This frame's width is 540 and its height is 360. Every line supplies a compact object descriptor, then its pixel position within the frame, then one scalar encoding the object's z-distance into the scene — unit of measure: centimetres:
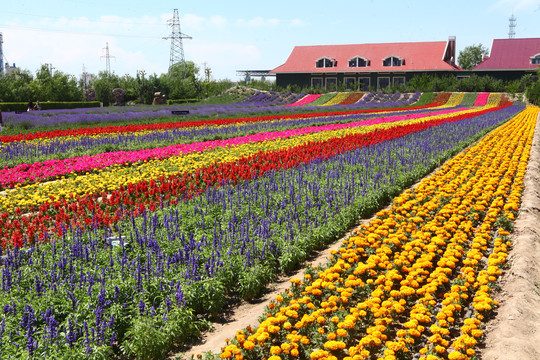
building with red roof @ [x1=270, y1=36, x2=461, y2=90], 6846
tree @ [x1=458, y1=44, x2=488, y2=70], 10542
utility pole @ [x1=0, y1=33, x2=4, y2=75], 14799
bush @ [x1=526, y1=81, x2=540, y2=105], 4998
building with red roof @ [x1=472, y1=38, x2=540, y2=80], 6533
